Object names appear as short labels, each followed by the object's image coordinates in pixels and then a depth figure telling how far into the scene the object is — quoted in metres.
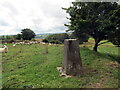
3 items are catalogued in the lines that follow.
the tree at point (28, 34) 23.92
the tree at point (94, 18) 7.75
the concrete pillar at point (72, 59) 4.50
